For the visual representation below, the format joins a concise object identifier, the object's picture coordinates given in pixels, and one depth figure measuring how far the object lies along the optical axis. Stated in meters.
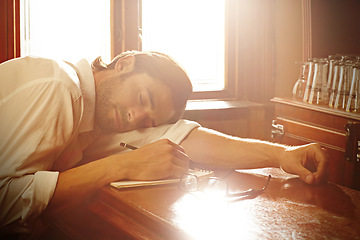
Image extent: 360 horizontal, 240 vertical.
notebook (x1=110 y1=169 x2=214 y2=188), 1.39
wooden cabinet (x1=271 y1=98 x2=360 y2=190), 2.37
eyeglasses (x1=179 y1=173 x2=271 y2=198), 1.35
